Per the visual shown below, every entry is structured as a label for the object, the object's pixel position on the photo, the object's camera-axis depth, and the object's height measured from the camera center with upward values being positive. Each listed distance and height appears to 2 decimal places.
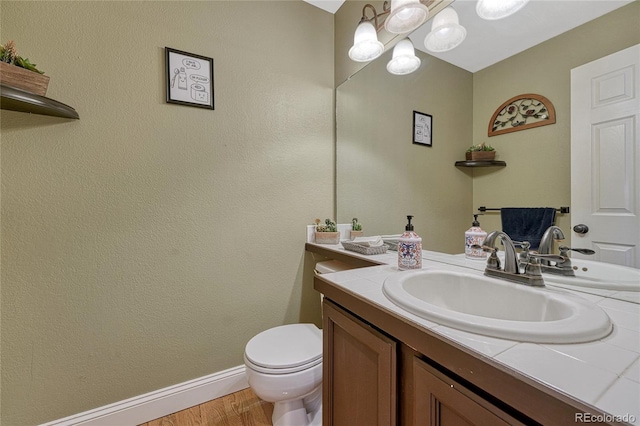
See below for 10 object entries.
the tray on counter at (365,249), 1.27 -0.19
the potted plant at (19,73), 0.94 +0.52
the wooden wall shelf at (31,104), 0.91 +0.42
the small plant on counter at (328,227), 1.71 -0.10
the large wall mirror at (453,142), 0.79 +0.32
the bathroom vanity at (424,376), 0.36 -0.32
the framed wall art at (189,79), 1.34 +0.72
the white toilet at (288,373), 1.07 -0.69
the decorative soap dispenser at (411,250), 0.97 -0.14
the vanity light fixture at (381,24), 1.18 +0.94
